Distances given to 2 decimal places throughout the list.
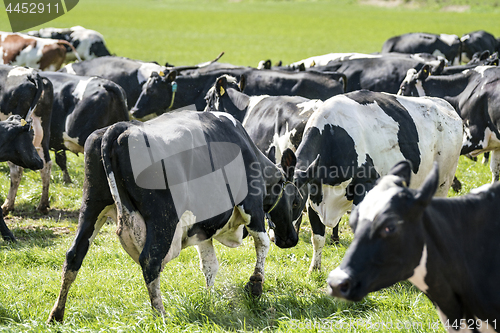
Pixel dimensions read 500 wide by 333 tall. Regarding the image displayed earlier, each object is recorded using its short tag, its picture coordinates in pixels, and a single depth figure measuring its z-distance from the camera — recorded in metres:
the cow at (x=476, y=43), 39.52
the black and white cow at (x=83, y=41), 37.91
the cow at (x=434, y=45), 36.69
